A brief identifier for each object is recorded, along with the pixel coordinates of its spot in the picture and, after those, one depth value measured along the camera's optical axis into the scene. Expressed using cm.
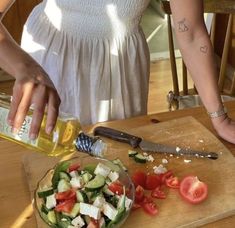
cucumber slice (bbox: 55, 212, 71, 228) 68
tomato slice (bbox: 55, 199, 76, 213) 69
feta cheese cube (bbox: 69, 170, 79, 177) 78
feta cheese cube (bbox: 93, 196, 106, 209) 69
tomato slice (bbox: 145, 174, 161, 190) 81
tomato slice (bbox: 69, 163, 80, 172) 80
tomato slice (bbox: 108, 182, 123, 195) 74
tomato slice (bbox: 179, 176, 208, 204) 78
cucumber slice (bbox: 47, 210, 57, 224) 68
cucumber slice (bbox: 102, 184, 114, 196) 74
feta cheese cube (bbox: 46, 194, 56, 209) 70
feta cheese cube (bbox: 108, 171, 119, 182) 77
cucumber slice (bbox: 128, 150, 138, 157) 90
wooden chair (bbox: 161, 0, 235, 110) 154
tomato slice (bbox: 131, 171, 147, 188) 81
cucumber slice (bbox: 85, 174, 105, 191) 73
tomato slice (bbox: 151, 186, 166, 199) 80
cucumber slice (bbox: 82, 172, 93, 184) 75
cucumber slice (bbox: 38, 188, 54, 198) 72
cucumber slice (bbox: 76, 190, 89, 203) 71
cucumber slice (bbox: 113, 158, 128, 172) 81
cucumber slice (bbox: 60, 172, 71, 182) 76
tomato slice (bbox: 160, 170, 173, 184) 83
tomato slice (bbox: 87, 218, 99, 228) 67
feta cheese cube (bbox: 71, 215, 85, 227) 68
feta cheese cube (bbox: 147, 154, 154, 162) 90
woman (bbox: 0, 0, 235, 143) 103
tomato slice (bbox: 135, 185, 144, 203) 78
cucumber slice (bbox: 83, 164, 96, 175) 79
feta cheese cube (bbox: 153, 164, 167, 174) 85
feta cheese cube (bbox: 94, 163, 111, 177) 77
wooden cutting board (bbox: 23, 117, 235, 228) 76
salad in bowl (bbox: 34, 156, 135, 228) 68
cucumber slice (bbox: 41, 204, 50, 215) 70
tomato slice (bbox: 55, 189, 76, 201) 71
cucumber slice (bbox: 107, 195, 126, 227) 69
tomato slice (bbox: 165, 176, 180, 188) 82
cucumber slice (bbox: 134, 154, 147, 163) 89
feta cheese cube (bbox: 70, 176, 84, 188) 74
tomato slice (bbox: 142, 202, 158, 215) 76
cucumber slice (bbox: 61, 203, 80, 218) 68
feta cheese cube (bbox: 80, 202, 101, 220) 68
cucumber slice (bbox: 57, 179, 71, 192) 73
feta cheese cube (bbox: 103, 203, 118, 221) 69
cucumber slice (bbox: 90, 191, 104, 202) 72
